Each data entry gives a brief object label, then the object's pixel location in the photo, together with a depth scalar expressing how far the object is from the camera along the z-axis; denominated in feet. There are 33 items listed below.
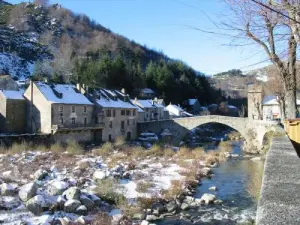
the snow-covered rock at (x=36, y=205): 52.29
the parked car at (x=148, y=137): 162.20
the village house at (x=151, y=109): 192.77
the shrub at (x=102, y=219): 48.32
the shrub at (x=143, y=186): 70.58
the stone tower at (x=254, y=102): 159.88
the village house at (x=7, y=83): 148.27
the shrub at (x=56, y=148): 109.50
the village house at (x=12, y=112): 121.49
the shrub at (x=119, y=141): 134.78
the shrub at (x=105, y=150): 113.91
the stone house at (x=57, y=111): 125.70
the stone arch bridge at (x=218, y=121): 146.06
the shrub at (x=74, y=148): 109.60
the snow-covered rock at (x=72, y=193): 56.84
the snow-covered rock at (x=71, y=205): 53.48
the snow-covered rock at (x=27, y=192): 56.80
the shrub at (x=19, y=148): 102.66
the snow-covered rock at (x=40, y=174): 73.46
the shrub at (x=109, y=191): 61.31
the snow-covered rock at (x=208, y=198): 64.22
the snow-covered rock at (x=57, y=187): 60.41
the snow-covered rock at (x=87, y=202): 55.80
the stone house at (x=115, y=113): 146.10
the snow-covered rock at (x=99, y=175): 76.29
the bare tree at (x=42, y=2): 459.97
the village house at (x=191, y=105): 260.62
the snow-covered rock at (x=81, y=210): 53.36
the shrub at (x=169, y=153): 121.72
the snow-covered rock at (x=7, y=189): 59.88
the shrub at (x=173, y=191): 67.44
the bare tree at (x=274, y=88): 106.29
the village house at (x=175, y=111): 225.41
